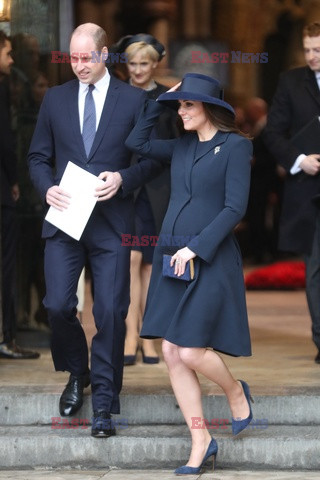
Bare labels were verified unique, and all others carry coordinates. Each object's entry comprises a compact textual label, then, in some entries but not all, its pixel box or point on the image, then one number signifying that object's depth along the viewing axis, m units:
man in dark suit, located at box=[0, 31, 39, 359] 16.94
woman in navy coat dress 13.16
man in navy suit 13.91
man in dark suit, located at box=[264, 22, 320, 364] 16.44
